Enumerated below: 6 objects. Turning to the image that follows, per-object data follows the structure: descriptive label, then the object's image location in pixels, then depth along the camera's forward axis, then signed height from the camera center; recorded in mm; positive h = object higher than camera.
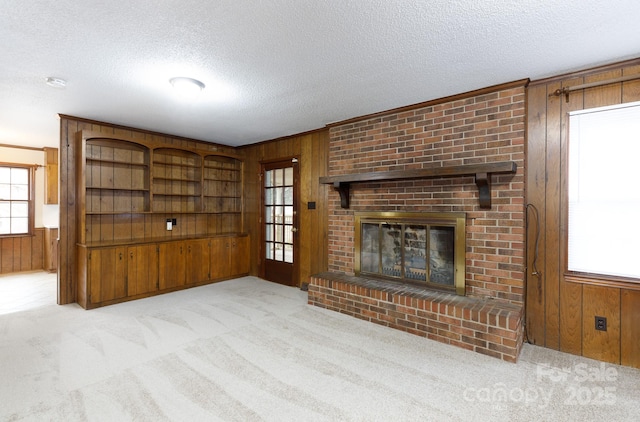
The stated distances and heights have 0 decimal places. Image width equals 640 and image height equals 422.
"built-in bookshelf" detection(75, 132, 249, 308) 3947 -166
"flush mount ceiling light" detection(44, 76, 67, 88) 2748 +1163
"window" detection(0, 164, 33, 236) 5730 +152
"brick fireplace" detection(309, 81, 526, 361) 2785 +21
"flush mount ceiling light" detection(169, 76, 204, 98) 2730 +1137
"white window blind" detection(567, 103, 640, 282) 2416 +144
